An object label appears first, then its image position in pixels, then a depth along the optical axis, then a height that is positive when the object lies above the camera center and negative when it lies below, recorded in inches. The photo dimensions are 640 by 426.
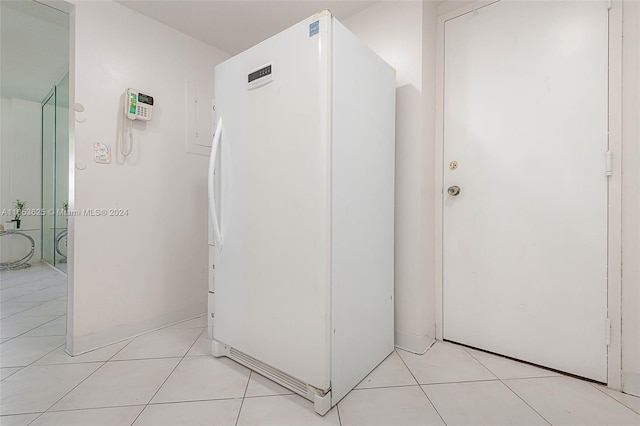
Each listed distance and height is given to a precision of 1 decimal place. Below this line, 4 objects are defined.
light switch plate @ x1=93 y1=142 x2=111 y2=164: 68.2 +14.6
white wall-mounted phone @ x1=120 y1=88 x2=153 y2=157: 71.5 +27.3
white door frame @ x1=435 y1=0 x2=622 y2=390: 51.1 +1.5
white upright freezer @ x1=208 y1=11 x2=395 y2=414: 46.2 +0.9
